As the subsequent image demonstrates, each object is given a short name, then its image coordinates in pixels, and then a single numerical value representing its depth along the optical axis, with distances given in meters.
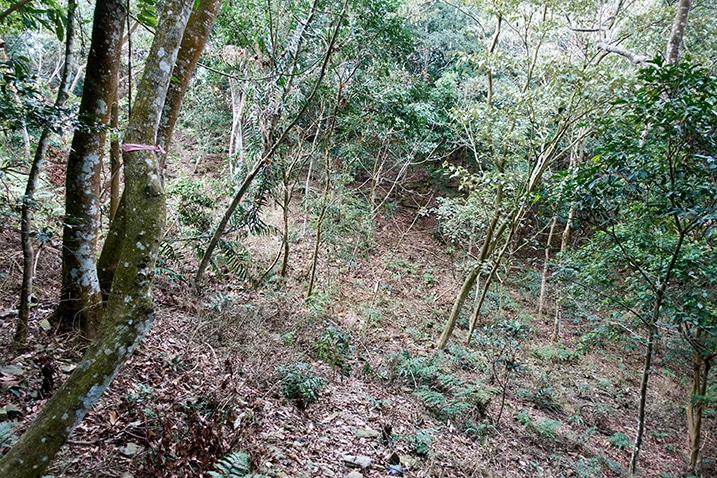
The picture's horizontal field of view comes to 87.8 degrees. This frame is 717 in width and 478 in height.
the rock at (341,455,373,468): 3.59
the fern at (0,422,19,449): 2.05
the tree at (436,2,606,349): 7.35
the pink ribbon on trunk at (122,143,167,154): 1.86
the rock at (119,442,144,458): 2.48
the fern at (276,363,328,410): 4.35
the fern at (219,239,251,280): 6.67
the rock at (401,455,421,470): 3.87
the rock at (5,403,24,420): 2.43
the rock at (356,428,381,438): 4.24
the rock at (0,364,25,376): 2.72
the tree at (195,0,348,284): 5.81
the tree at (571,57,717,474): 4.04
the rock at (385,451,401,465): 3.84
